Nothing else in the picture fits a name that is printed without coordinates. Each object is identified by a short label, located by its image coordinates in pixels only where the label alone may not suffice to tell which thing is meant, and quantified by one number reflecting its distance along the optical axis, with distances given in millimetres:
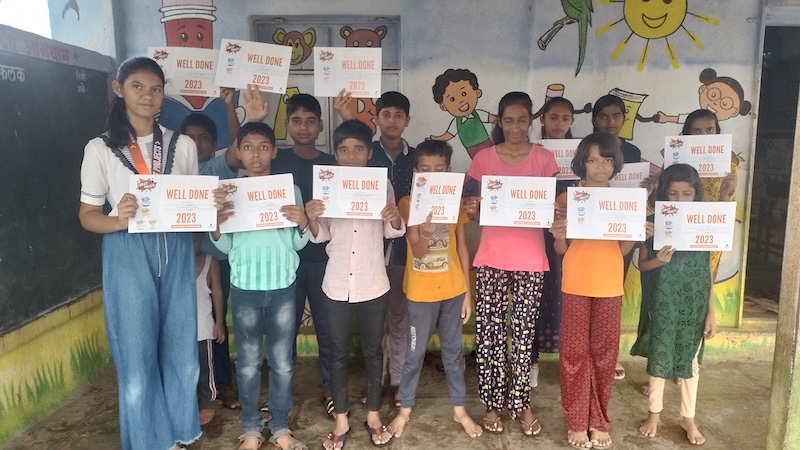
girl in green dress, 2908
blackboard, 3131
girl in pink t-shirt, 2965
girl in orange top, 2826
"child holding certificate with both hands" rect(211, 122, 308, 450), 2773
